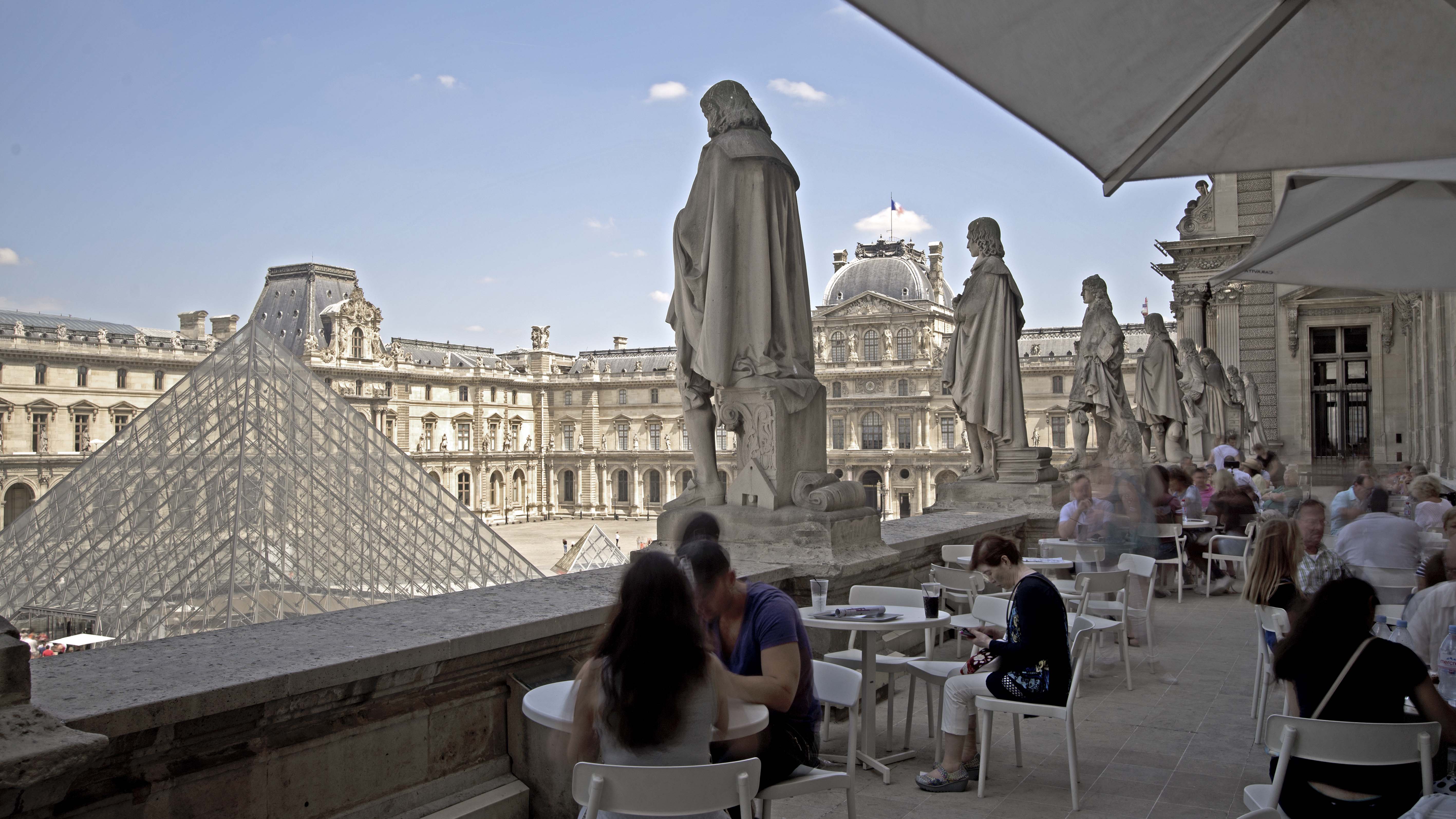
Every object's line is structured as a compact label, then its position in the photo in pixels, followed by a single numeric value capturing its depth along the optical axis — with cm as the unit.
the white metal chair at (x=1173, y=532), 745
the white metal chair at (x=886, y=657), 383
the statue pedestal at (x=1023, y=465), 785
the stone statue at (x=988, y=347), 757
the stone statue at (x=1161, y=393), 1180
